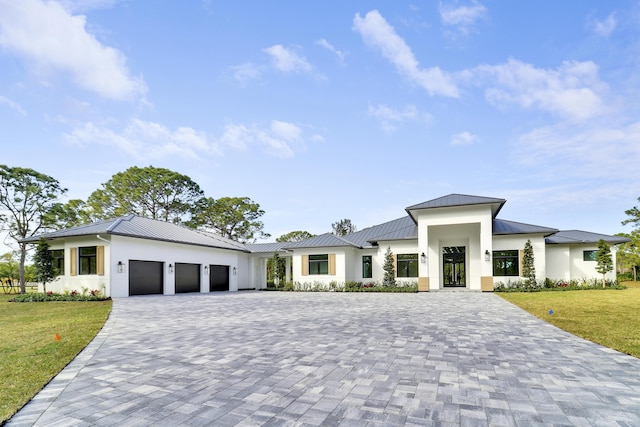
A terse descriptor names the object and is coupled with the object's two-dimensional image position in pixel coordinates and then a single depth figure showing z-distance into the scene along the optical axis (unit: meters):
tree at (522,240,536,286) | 18.37
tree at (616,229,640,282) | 28.23
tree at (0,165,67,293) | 22.45
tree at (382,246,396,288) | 20.89
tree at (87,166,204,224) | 29.33
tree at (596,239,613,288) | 19.12
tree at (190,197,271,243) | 33.38
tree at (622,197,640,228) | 29.11
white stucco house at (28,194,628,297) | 17.09
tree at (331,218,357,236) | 49.34
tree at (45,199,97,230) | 24.17
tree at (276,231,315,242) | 43.69
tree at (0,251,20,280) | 30.95
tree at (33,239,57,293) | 17.06
